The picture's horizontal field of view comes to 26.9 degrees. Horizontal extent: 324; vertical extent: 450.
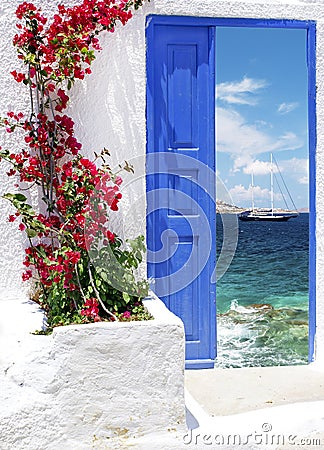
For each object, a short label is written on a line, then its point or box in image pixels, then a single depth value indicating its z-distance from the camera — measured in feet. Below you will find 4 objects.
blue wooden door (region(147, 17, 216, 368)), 15.65
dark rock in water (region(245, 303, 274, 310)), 68.03
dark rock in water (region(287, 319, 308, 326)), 46.13
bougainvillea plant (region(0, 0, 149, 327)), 12.92
